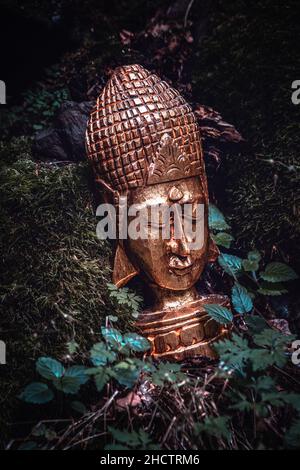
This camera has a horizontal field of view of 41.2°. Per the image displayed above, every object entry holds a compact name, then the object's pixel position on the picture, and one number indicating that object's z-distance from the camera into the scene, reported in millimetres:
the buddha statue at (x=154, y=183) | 2141
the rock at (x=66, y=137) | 2592
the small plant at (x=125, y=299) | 2088
